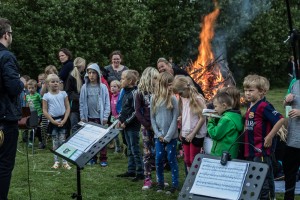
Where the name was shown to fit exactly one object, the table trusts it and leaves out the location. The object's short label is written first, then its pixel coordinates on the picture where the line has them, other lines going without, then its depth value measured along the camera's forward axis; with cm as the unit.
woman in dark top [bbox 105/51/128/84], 1107
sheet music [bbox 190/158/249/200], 372
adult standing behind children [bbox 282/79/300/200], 630
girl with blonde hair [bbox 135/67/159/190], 791
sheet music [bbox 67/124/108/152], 540
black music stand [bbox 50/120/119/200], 522
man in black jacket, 568
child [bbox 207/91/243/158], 602
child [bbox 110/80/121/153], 1048
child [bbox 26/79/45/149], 1201
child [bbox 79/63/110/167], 947
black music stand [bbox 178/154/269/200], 363
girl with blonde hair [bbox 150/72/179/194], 746
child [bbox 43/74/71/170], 930
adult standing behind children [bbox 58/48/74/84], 1121
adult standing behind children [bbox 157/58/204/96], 888
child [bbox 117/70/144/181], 840
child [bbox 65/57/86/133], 1010
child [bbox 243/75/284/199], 591
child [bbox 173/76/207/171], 725
